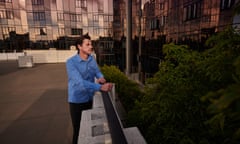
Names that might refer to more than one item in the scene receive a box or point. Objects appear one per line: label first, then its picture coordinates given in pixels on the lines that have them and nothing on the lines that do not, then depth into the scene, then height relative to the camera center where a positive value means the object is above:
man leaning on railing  2.08 -0.34
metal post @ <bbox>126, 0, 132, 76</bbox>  12.14 +2.19
